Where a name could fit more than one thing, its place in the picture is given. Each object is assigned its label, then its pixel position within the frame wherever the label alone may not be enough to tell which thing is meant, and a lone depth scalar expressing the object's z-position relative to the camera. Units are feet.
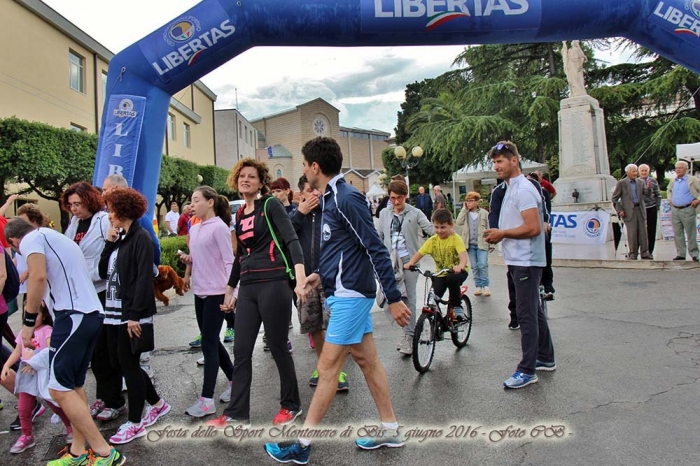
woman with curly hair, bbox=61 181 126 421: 13.53
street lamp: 74.43
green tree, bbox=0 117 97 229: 53.01
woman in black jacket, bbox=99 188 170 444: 11.81
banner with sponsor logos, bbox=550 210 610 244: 36.68
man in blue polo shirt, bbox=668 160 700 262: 33.06
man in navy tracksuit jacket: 10.41
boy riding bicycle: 17.80
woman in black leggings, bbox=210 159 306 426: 11.85
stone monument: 44.21
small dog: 15.46
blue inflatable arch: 20.08
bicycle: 15.99
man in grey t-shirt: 14.49
